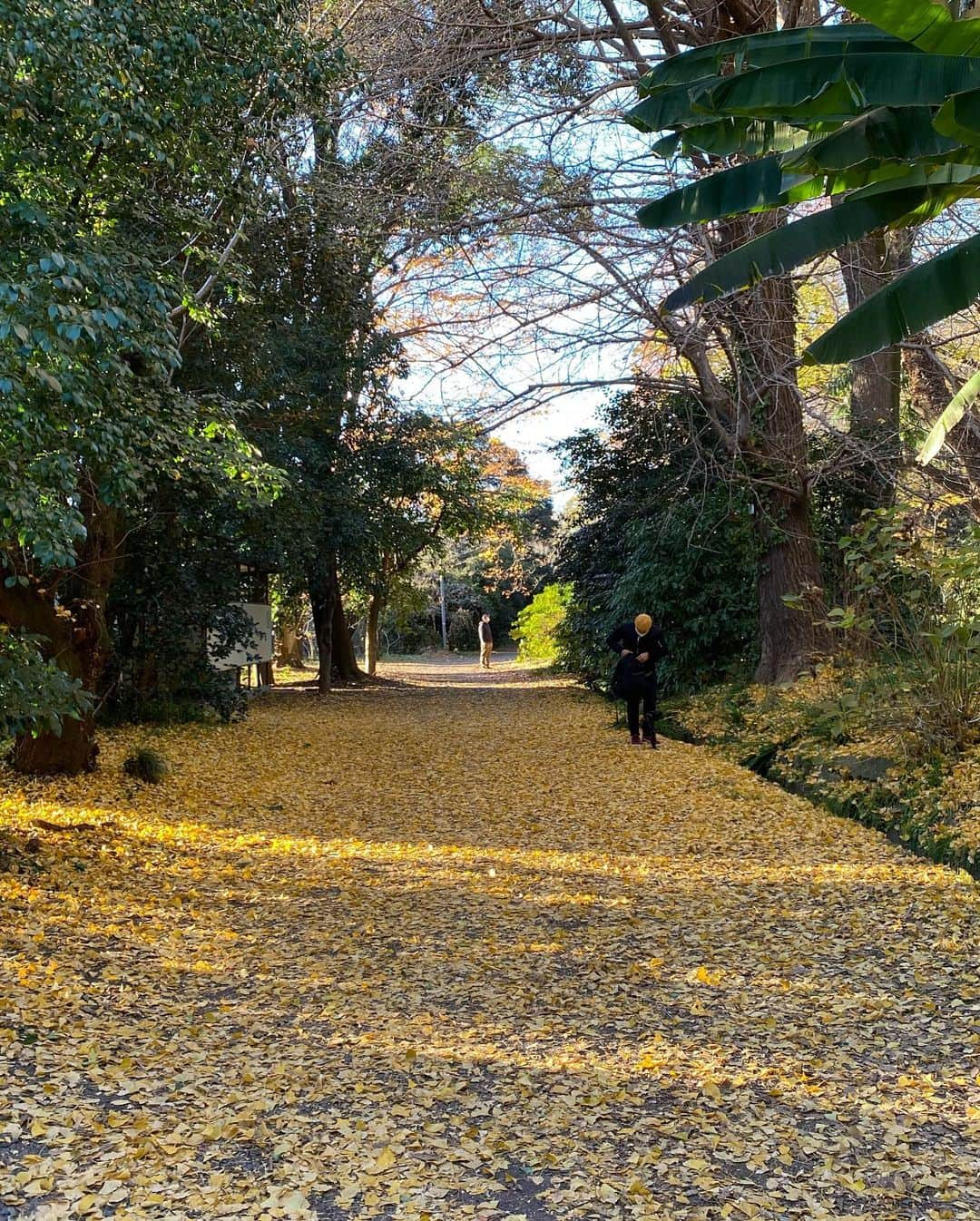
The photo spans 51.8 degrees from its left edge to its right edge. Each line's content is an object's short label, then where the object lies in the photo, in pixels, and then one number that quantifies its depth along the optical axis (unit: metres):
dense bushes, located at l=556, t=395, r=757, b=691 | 13.45
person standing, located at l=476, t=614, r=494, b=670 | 27.62
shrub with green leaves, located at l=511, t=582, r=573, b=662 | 25.84
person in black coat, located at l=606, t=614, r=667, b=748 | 10.84
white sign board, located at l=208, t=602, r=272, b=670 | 13.51
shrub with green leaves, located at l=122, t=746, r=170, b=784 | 8.88
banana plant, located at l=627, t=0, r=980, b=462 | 4.27
